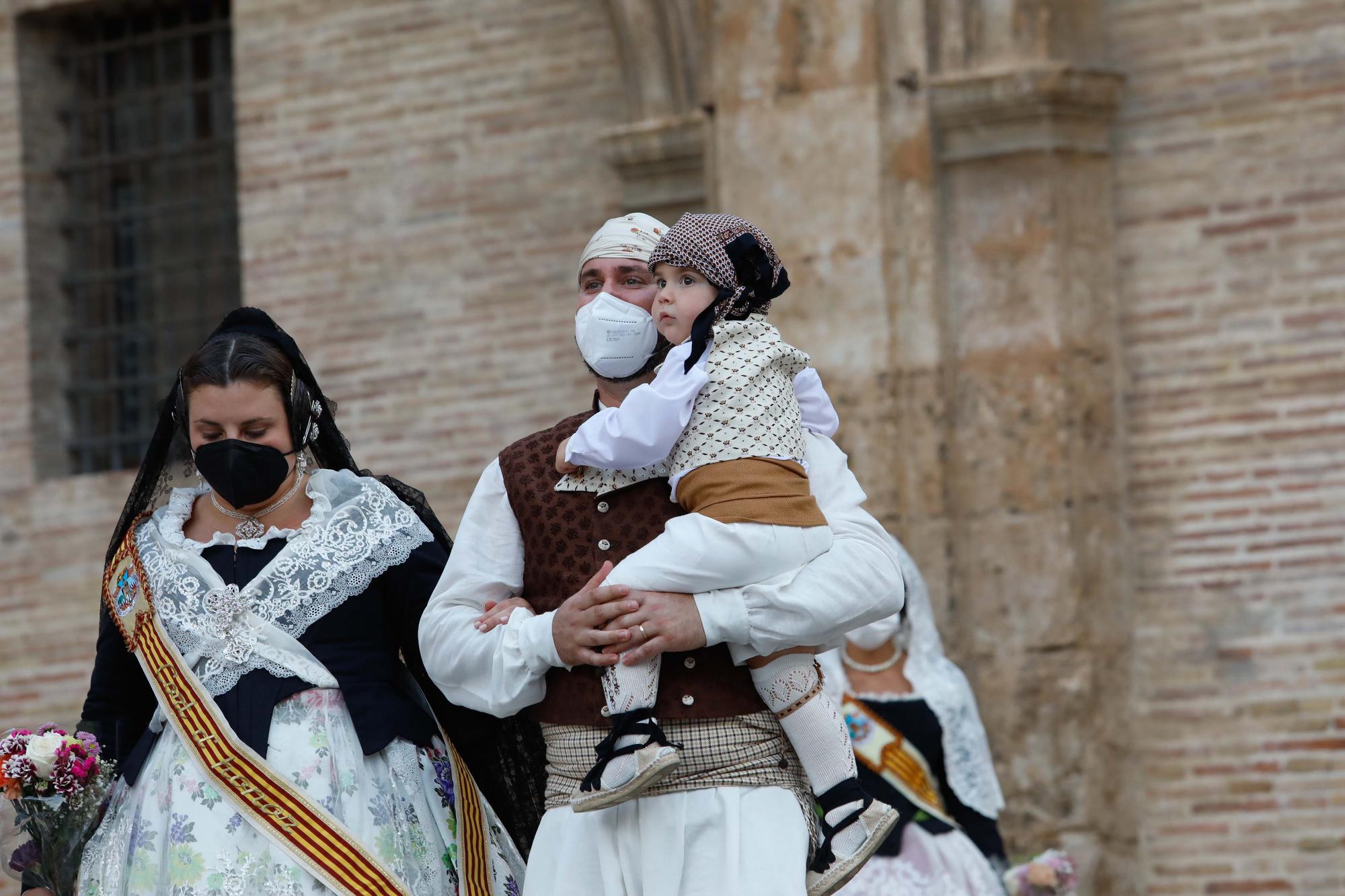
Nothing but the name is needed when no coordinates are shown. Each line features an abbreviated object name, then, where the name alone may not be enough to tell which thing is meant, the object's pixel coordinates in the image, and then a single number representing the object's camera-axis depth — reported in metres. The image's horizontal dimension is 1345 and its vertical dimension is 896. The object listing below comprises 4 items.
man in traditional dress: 6.75
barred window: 19.84
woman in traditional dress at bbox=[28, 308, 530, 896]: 7.54
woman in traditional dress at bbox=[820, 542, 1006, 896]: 11.41
